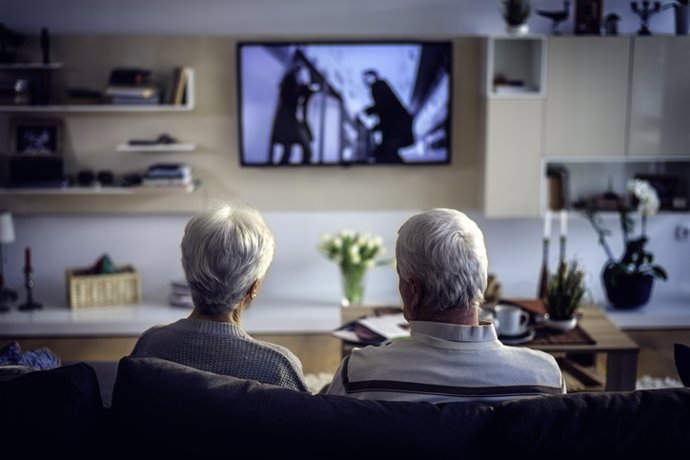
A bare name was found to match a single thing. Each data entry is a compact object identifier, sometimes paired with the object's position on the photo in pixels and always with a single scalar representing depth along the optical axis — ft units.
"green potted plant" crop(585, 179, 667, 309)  16.63
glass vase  16.71
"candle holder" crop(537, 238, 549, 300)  14.30
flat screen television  16.67
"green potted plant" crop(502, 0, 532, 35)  16.05
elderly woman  6.98
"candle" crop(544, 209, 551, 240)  13.41
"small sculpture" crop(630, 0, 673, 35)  16.56
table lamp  16.47
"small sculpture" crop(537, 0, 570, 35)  16.30
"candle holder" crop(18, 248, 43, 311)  16.66
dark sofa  5.97
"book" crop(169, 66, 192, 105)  16.47
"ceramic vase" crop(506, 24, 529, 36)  16.07
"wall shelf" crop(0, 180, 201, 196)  16.30
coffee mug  10.71
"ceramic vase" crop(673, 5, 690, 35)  16.46
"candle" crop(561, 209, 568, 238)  13.12
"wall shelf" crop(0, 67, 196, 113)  16.25
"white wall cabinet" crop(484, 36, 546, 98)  16.33
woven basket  16.83
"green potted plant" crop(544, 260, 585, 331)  11.09
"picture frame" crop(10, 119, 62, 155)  16.84
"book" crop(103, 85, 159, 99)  16.24
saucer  10.65
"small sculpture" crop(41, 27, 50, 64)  16.31
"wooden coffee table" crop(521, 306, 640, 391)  10.67
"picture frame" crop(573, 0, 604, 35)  16.44
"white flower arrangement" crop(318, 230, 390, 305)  16.43
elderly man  6.61
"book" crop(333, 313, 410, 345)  10.46
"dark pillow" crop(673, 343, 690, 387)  6.95
